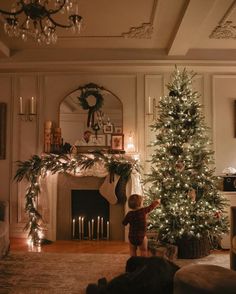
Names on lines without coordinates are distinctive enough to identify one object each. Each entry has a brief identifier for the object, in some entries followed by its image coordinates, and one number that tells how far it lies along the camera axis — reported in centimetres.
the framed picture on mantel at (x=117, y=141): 494
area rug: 294
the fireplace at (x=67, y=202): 478
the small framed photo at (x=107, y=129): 501
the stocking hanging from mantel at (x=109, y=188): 475
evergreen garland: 457
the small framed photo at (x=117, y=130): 502
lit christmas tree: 394
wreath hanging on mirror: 501
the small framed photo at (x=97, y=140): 499
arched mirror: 500
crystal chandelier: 225
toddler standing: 343
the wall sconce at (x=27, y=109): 502
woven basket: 392
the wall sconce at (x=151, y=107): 501
